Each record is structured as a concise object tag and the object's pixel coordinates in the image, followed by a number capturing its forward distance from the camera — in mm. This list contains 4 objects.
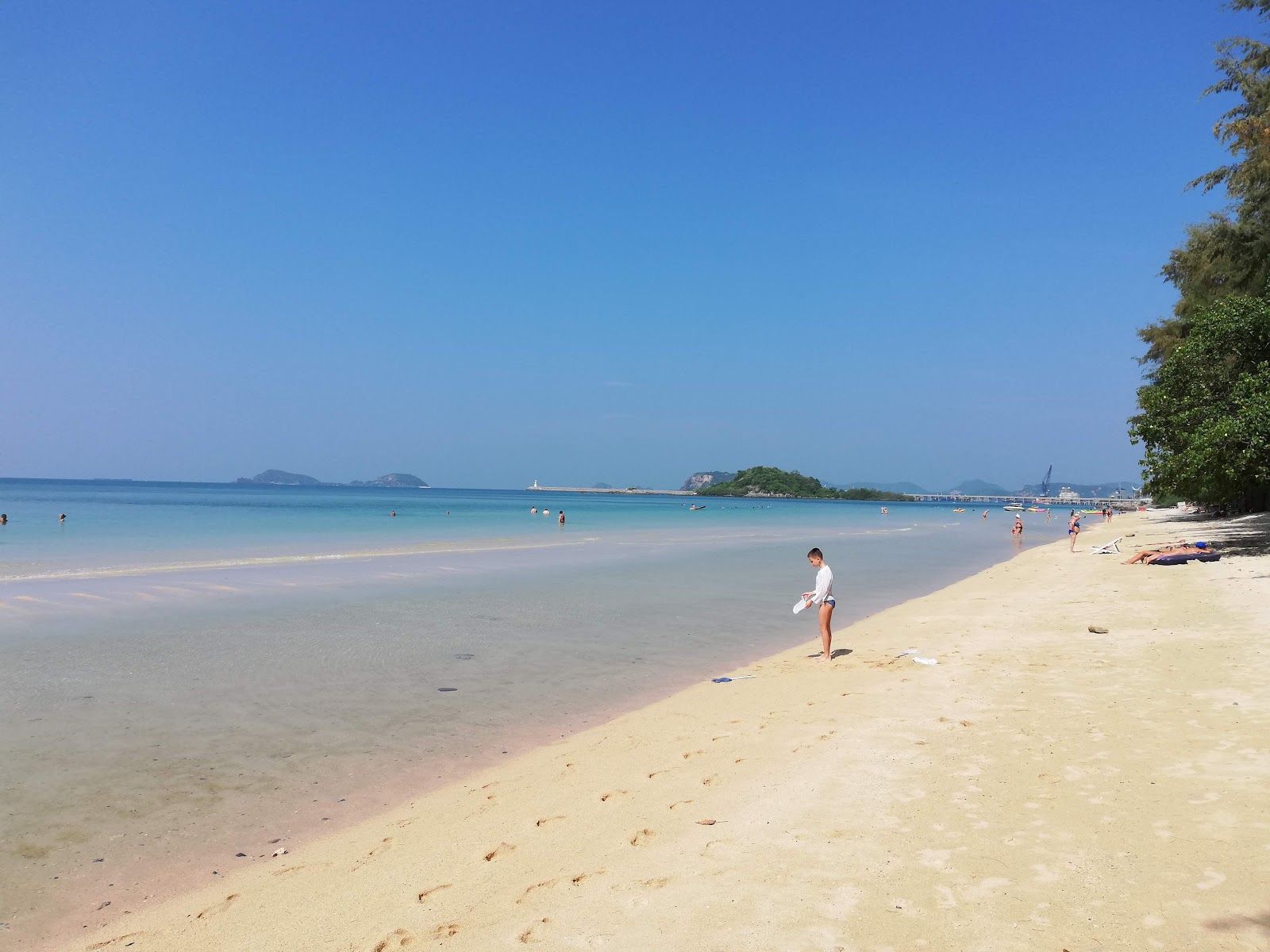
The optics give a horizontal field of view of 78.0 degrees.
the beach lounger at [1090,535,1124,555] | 26328
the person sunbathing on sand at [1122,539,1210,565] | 20641
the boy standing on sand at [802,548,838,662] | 10859
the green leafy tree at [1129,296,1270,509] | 17922
